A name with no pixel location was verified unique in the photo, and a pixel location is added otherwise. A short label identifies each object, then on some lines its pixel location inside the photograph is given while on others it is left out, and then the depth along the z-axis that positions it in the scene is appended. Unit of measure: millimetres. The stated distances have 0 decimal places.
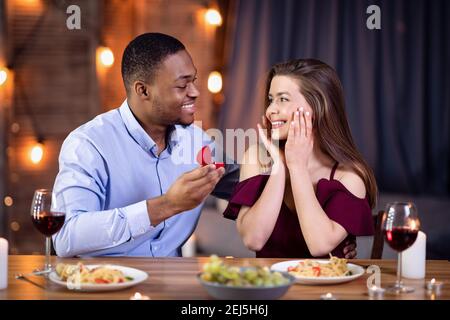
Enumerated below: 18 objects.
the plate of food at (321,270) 1546
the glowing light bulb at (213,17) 4387
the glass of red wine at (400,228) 1548
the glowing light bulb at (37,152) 4367
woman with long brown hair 2059
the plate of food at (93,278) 1440
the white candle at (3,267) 1473
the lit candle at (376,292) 1461
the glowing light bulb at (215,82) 4449
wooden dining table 1435
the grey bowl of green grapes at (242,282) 1352
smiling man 2239
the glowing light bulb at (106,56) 4391
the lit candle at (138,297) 1393
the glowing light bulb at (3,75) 4203
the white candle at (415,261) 1664
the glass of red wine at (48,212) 1629
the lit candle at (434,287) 1515
